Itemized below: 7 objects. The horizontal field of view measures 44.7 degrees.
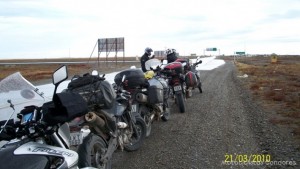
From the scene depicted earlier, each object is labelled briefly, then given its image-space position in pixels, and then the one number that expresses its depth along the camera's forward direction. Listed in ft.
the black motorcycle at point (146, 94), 23.06
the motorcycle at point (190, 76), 38.34
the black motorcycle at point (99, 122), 14.01
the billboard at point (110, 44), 138.31
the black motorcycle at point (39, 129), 8.89
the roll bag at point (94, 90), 15.16
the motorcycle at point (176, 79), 33.63
